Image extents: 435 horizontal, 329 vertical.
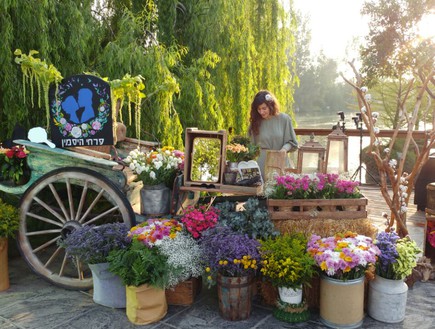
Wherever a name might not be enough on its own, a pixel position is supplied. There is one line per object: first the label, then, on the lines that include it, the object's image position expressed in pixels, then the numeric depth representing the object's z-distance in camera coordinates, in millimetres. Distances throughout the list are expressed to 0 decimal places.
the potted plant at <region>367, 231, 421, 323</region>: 2775
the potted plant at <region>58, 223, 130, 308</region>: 2938
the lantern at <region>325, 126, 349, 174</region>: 4070
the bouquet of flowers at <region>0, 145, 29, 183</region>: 3295
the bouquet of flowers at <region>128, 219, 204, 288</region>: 2838
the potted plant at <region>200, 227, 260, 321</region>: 2750
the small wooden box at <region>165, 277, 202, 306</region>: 3059
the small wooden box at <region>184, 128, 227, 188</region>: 3238
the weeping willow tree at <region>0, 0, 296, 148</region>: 3791
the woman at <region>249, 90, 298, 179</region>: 4098
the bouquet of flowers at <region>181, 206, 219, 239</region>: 3068
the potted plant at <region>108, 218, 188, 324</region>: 2744
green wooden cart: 3207
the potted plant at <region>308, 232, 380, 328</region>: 2637
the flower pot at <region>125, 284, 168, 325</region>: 2779
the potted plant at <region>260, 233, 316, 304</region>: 2676
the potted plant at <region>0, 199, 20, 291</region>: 3215
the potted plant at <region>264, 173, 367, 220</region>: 3098
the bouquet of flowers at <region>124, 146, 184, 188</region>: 3262
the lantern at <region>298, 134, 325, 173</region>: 3916
